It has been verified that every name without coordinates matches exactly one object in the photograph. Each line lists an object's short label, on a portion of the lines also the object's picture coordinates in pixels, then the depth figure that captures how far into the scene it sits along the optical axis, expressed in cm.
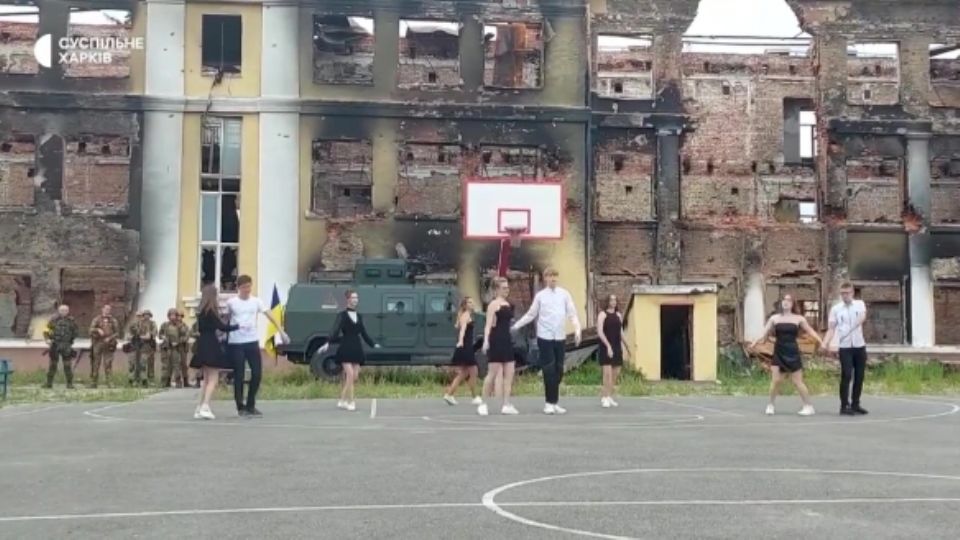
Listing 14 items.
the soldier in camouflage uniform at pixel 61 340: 2472
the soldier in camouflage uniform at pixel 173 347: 2677
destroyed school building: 3272
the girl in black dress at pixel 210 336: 1499
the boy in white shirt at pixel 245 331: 1512
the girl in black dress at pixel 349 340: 1667
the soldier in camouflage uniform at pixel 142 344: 2683
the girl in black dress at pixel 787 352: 1603
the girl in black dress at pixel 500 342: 1587
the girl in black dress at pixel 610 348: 1786
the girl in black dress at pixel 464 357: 1780
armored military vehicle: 2781
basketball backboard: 3094
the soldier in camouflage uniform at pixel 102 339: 2650
